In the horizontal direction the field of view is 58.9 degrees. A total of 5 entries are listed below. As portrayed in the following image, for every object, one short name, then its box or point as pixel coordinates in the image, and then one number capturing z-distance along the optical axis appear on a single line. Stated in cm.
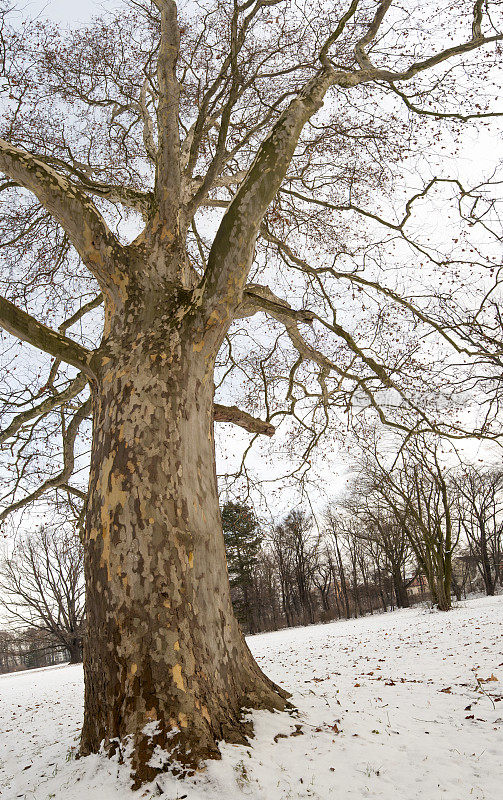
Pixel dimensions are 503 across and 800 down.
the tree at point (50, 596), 2695
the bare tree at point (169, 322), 269
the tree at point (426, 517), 1562
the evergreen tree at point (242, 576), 2832
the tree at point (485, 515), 3097
